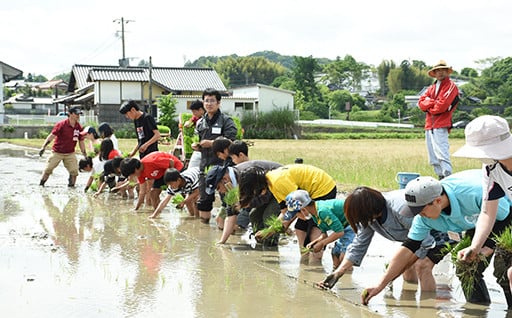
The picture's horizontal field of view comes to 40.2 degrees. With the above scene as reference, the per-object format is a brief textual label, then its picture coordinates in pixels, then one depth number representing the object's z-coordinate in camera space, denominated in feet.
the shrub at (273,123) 147.23
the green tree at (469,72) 362.49
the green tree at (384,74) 338.85
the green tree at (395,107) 241.35
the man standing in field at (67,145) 44.52
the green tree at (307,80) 253.85
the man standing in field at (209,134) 28.81
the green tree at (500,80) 231.30
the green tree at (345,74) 349.41
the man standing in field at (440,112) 28.32
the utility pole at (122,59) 187.73
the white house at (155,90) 160.35
